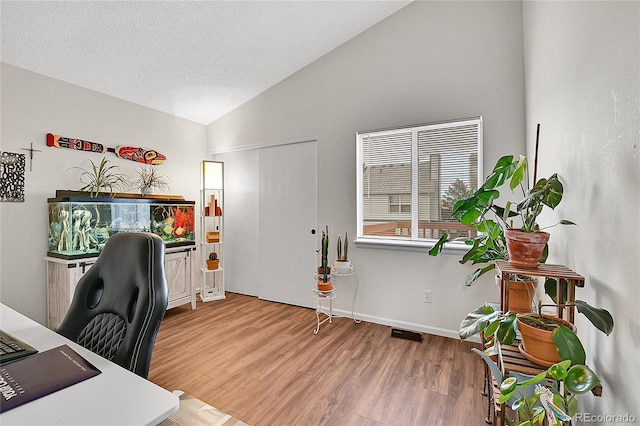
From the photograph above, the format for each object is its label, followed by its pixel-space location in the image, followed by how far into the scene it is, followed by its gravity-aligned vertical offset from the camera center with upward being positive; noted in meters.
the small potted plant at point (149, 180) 3.31 +0.34
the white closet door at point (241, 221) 3.89 -0.18
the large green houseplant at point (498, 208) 1.06 +0.01
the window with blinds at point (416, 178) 2.67 +0.32
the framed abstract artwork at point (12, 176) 2.44 +0.27
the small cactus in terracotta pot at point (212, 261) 3.70 -0.69
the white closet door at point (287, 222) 3.43 -0.16
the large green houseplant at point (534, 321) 0.80 -0.39
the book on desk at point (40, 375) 0.68 -0.45
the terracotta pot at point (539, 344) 0.96 -0.47
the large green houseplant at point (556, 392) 0.71 -0.50
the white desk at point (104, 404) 0.62 -0.46
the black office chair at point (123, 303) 1.01 -0.38
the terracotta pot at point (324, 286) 2.88 -0.78
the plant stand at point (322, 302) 2.87 -1.06
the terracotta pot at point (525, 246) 1.12 -0.15
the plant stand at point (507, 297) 0.99 -0.35
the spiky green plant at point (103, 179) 2.94 +0.31
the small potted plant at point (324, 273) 2.88 -0.66
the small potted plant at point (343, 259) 2.97 -0.53
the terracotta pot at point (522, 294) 1.25 -0.37
